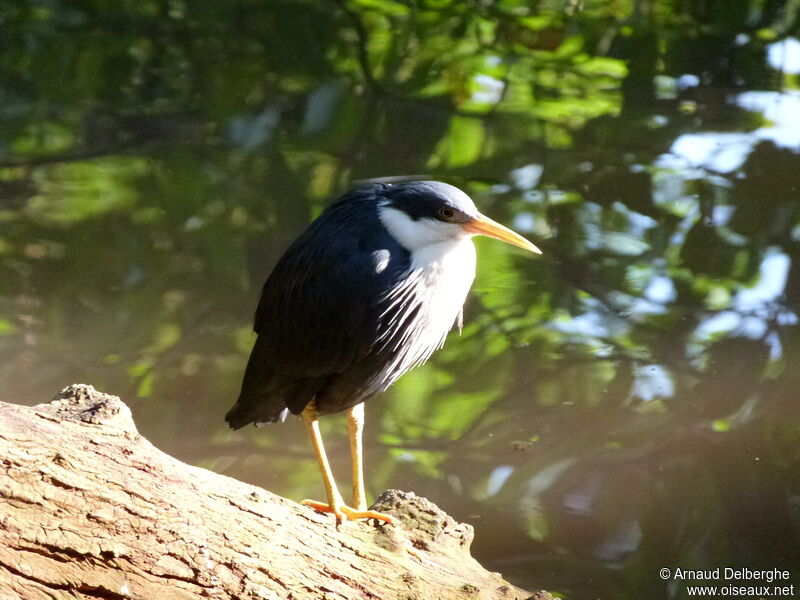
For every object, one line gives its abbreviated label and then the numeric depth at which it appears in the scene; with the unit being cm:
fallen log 991
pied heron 1005
